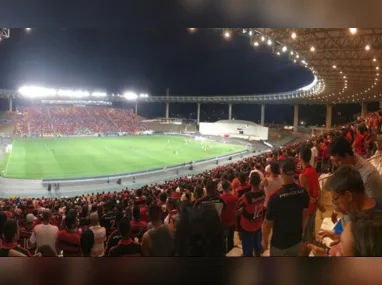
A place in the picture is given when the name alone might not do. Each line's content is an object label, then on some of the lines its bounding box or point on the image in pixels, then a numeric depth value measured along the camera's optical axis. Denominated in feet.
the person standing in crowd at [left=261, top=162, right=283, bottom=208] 15.88
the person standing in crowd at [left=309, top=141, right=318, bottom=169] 26.39
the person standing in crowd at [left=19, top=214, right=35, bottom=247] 17.11
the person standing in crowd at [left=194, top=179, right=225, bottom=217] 14.03
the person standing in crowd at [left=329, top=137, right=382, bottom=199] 10.87
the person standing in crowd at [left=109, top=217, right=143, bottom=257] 12.40
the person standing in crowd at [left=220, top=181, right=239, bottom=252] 14.84
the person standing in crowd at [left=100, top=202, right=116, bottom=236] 17.64
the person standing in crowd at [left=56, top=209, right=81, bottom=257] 13.80
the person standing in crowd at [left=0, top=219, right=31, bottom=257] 11.92
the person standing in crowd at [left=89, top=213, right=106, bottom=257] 14.17
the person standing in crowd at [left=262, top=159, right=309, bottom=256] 11.43
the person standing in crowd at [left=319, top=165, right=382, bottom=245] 8.91
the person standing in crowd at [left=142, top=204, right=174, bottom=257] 12.55
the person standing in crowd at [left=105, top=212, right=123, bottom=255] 13.16
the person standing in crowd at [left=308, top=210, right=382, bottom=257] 8.19
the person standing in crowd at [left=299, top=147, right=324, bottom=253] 14.46
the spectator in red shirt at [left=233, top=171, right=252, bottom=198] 16.05
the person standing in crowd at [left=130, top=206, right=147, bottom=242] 14.96
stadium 22.92
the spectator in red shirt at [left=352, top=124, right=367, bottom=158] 23.95
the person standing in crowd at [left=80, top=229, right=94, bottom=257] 13.75
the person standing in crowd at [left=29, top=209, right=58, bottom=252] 14.16
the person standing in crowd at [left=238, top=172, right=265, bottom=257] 14.07
